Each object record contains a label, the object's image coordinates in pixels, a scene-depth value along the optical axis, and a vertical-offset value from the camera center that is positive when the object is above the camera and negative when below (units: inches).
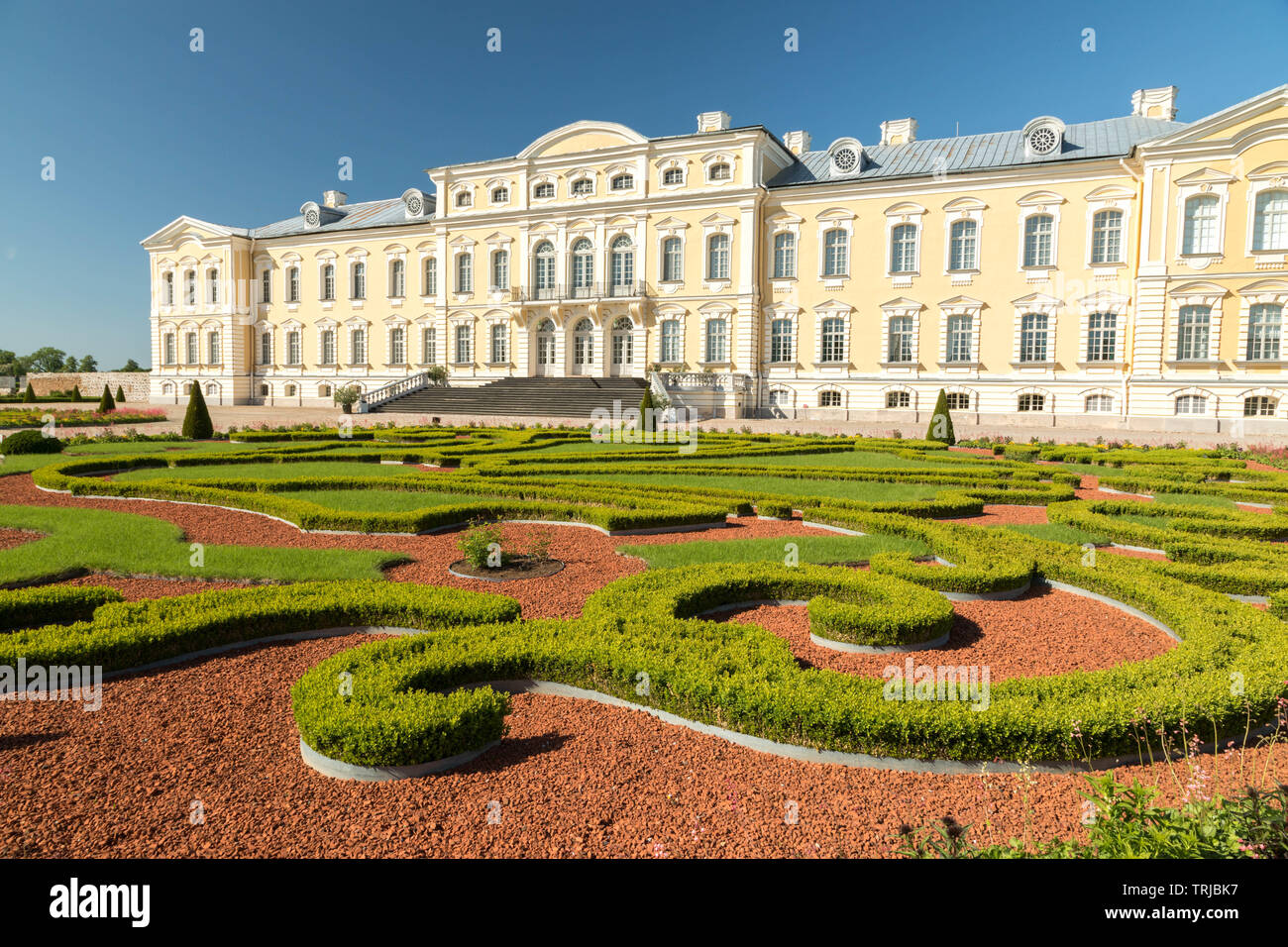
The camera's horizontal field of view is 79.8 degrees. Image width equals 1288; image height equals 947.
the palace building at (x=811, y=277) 1131.3 +262.9
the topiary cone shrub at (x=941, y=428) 885.2 -6.2
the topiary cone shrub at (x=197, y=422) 915.4 -12.6
